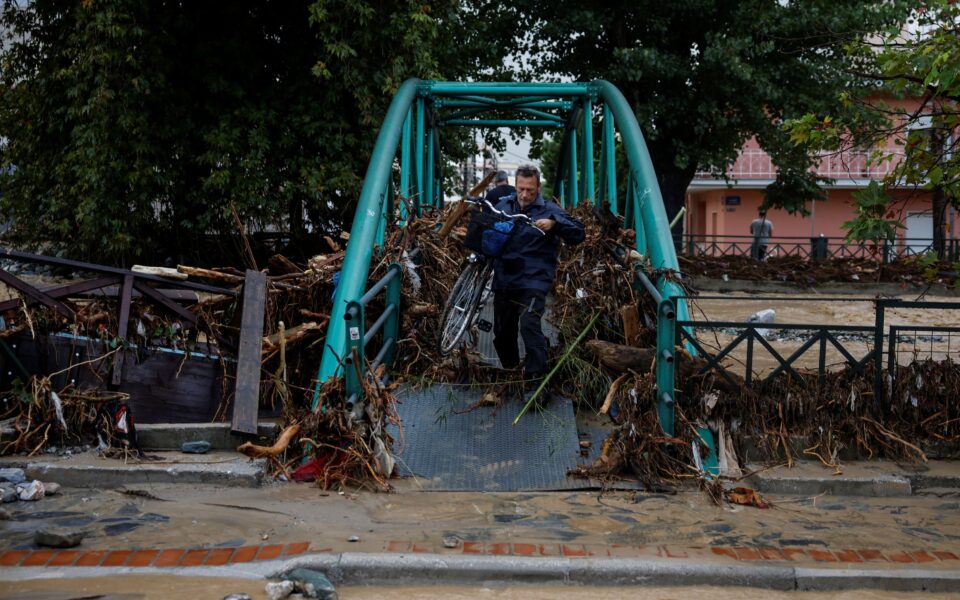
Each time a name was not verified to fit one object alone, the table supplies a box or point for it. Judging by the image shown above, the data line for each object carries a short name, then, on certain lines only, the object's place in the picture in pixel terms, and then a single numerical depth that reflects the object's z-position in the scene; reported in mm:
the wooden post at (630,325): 7832
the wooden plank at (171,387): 7500
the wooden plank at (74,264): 7375
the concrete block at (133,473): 6160
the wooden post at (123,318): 7301
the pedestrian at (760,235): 26281
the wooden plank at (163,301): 7801
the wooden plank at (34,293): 7145
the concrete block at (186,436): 6891
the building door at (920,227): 40853
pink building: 41188
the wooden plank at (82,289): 7383
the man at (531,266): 7551
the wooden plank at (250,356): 6965
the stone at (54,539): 4977
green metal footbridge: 6785
